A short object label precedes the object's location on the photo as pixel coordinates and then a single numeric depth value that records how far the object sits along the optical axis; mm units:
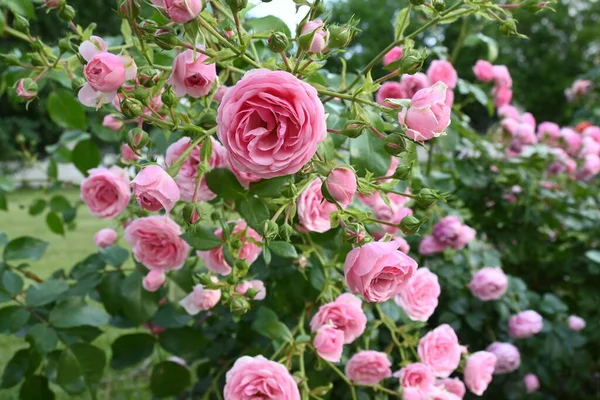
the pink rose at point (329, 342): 799
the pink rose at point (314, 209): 757
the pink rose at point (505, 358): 1371
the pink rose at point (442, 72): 1334
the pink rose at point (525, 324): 1419
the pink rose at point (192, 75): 674
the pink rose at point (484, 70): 1759
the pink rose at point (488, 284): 1385
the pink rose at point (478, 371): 1021
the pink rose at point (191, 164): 753
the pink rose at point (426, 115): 610
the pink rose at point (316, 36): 610
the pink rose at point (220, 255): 836
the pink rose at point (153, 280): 943
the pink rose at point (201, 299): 835
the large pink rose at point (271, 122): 546
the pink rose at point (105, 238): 1274
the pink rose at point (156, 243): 866
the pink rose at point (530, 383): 1538
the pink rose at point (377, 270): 613
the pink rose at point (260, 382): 719
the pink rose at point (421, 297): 925
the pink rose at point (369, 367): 913
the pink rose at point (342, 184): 609
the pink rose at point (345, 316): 835
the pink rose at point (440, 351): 935
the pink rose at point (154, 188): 612
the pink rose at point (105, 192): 881
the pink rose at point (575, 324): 1555
